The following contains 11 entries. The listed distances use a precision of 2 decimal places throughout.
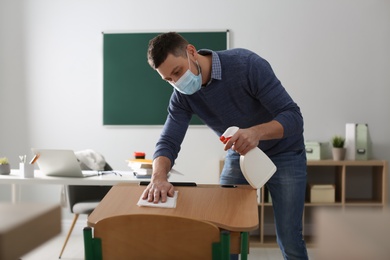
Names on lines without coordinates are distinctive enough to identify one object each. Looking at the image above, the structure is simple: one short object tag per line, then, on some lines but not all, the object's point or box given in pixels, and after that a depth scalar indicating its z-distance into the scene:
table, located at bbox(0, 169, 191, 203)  2.98
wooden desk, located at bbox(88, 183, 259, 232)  1.54
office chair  3.51
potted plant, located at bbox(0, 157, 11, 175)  3.31
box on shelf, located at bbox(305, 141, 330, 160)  4.24
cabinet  4.29
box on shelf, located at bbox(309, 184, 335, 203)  4.18
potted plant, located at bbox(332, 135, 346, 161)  4.23
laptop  3.07
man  1.84
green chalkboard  4.56
